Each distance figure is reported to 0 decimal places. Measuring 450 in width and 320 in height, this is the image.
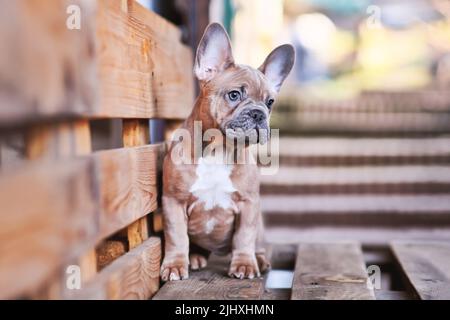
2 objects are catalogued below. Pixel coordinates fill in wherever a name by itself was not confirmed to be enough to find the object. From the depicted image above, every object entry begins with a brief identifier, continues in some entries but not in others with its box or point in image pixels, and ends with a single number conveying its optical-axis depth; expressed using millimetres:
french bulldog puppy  1516
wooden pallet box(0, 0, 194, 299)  1204
